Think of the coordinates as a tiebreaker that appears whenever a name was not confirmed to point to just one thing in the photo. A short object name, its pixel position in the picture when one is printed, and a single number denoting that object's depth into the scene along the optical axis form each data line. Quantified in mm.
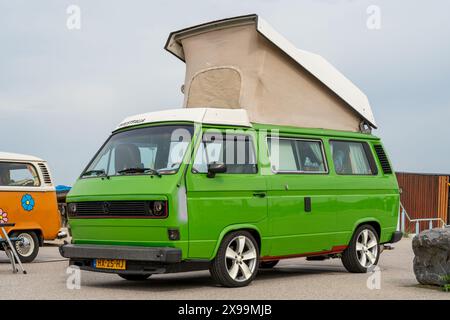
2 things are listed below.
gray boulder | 11164
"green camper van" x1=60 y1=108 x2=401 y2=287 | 10602
